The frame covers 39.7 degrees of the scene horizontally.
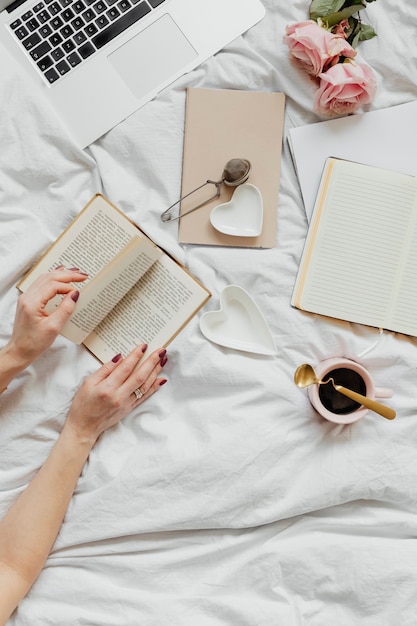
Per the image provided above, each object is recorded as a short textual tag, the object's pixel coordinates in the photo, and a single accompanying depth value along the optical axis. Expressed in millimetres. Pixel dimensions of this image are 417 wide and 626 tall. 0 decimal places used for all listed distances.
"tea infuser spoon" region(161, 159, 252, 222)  870
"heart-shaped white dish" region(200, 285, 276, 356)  888
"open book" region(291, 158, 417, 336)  885
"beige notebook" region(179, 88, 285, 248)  889
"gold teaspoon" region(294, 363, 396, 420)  797
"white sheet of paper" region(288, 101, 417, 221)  887
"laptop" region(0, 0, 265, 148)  869
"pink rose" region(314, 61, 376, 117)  833
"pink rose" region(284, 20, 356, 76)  831
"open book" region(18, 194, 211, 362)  889
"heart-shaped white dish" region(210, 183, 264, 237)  891
